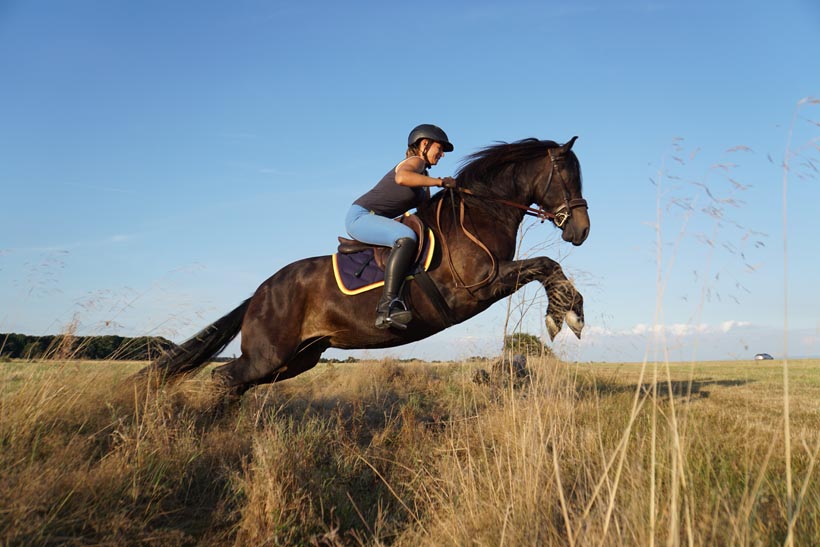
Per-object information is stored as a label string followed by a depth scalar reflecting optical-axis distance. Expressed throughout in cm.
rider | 559
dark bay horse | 561
